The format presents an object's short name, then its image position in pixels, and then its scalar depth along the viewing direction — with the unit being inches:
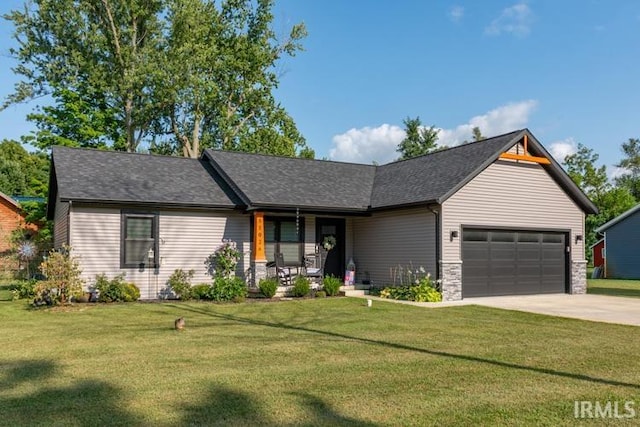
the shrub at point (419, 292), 572.5
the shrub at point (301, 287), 592.4
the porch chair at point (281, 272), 633.6
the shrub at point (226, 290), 553.9
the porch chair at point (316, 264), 653.3
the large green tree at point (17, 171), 1601.9
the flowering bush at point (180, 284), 573.9
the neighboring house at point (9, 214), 1020.5
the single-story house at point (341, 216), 579.2
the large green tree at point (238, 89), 1200.8
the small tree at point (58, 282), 486.9
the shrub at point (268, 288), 576.1
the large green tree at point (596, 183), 1449.3
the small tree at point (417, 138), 1838.1
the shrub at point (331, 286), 612.7
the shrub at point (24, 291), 578.4
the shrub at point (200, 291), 568.7
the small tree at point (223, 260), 608.7
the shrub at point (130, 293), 543.5
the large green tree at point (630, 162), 2281.0
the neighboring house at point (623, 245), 1128.2
